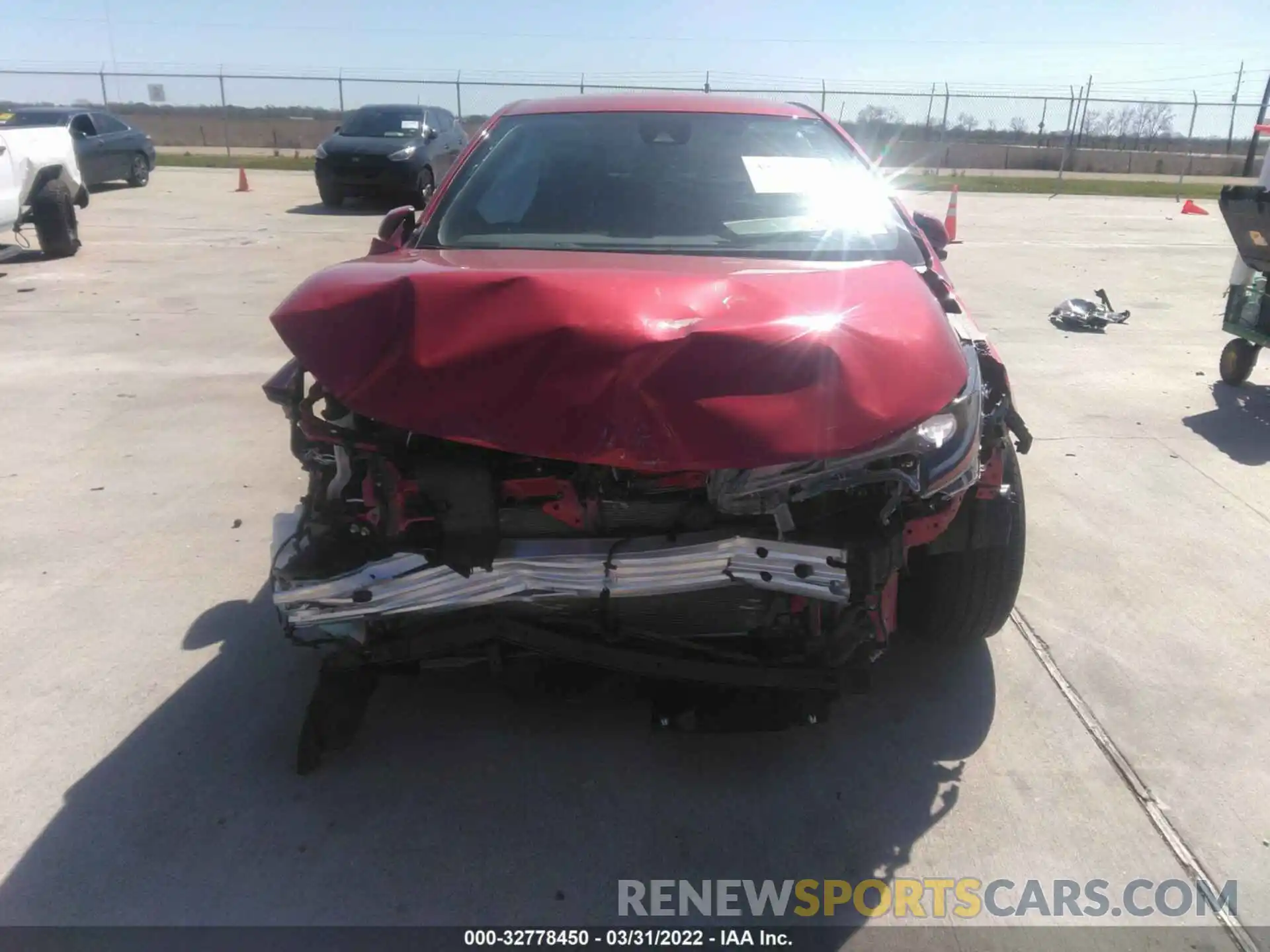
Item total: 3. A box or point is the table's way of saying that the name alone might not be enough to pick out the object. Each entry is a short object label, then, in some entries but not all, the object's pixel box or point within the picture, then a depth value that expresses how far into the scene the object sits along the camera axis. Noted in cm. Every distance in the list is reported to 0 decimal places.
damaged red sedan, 211
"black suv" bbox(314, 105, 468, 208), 1437
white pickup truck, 941
